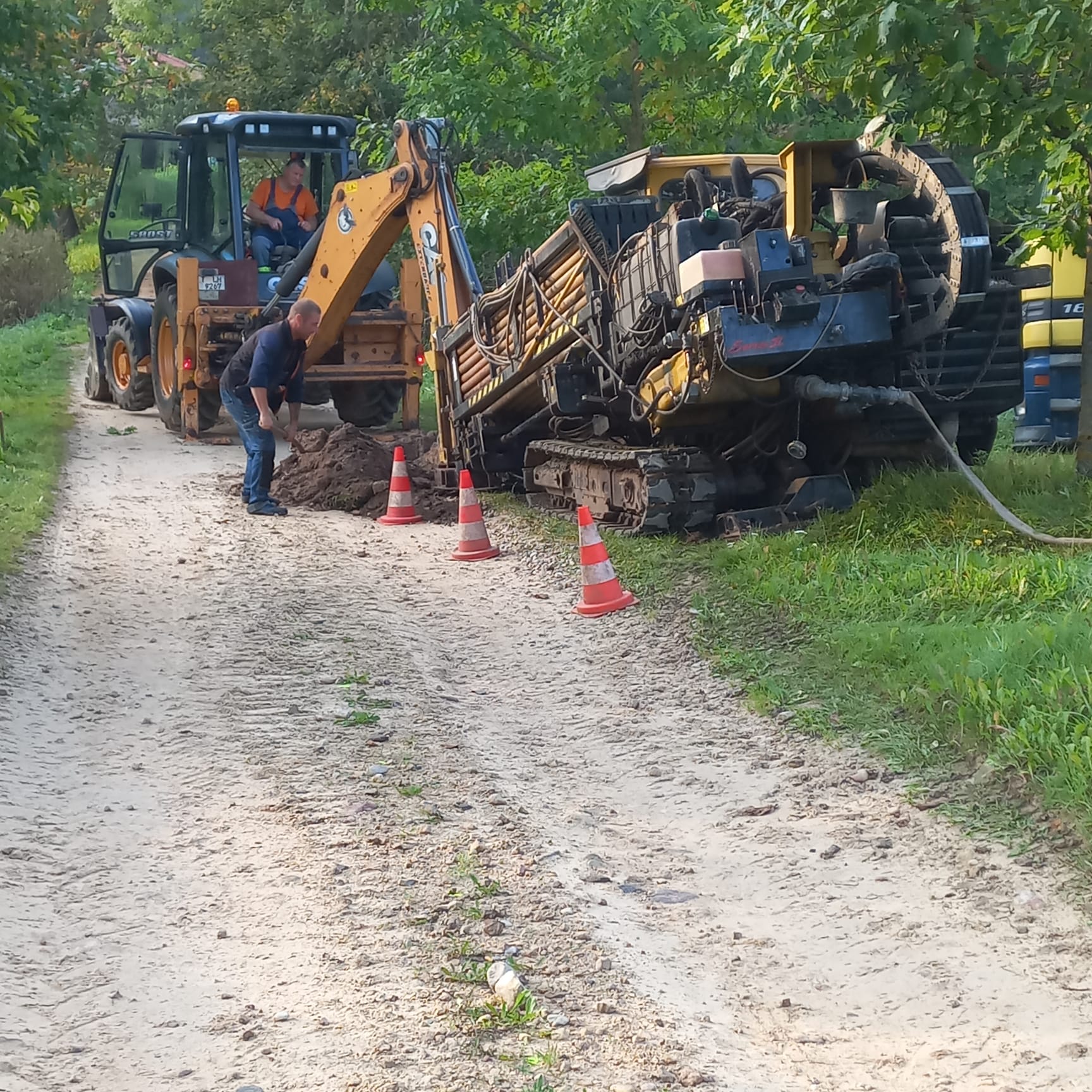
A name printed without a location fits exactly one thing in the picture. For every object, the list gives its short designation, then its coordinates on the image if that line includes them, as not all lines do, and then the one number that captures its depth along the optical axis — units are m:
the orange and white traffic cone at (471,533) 9.67
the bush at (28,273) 29.30
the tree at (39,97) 8.70
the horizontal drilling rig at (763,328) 8.29
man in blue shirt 11.21
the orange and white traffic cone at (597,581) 8.01
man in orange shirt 14.90
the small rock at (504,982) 3.91
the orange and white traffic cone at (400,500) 10.95
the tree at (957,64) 7.13
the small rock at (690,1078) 3.51
